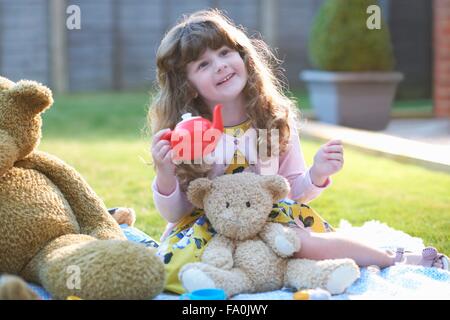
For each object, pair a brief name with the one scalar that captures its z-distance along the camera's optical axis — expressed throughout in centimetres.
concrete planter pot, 612
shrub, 602
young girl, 267
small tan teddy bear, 254
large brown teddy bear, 242
